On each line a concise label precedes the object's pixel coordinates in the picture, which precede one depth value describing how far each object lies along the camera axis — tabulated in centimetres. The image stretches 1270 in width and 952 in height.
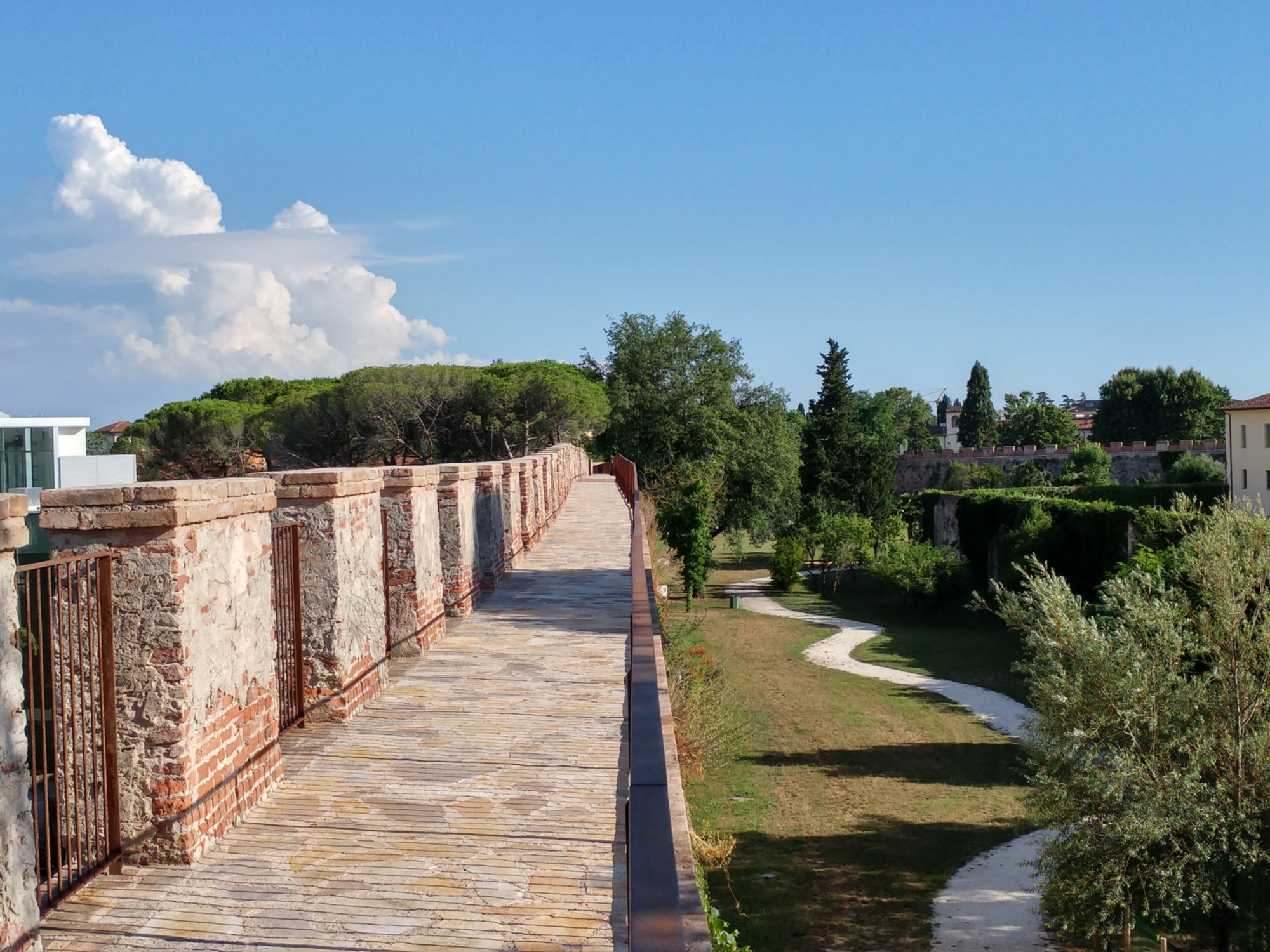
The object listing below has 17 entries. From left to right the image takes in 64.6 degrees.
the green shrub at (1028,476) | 5784
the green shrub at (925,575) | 3597
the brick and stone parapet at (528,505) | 1494
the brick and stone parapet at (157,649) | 422
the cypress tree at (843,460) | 4691
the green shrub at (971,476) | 5981
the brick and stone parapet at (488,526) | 1127
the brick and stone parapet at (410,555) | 760
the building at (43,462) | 3828
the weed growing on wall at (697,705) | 1051
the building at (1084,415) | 9188
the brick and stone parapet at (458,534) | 923
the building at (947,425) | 10562
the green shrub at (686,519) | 3028
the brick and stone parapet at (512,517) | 1291
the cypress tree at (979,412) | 8194
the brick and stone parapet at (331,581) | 605
